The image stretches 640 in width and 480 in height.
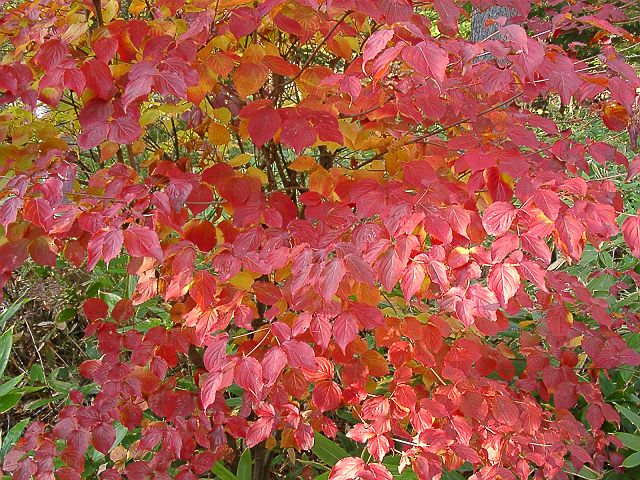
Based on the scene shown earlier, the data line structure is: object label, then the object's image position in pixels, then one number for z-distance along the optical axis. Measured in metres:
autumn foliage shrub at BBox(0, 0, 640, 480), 1.31
